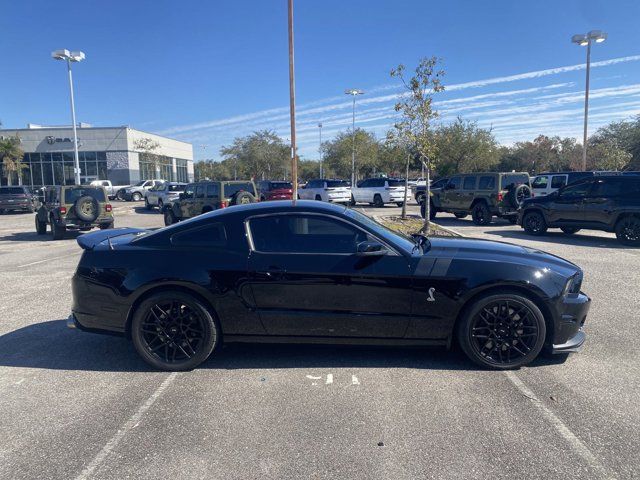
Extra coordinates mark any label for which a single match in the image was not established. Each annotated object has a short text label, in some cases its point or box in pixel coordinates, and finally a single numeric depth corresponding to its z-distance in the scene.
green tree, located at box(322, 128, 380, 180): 53.30
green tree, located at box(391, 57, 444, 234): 14.14
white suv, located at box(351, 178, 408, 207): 26.89
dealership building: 47.88
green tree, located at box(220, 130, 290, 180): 61.47
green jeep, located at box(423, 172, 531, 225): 16.62
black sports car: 4.21
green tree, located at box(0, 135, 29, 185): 42.78
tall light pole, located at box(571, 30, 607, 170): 27.91
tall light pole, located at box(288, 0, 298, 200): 15.38
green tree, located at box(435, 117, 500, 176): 42.44
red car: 25.47
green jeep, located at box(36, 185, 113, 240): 14.57
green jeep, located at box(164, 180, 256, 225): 16.31
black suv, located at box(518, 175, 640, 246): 11.98
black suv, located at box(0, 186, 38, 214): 26.50
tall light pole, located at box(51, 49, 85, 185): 28.28
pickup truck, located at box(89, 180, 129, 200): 41.88
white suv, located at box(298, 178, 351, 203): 27.26
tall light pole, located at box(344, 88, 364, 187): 48.22
